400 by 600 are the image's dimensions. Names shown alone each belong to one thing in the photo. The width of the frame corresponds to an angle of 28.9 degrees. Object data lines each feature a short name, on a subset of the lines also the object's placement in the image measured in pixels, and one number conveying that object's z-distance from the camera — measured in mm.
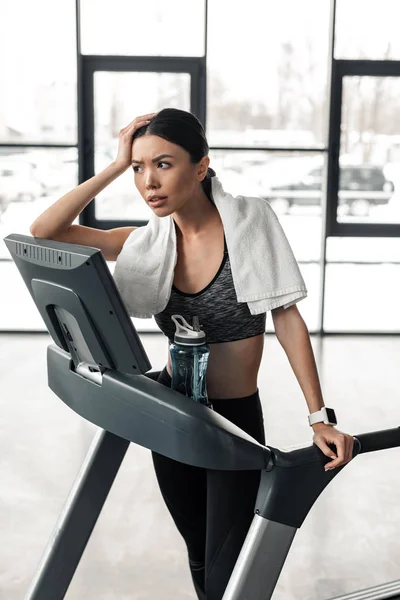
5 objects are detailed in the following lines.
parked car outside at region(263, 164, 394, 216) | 5531
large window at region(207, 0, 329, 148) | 5254
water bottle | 1389
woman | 1435
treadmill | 1212
